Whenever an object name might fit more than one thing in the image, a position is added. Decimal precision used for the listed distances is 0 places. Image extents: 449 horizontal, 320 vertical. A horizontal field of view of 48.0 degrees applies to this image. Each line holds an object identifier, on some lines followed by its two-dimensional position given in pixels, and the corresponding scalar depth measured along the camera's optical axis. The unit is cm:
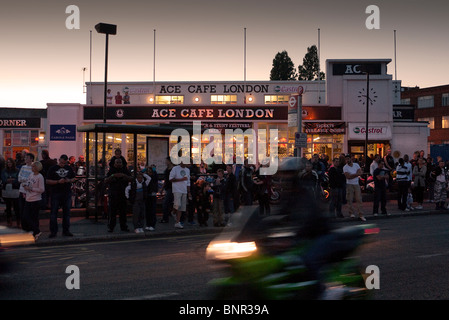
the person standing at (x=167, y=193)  1490
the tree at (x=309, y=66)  7425
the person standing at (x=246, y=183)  1517
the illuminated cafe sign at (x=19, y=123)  5016
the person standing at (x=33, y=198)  1205
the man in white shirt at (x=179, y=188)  1417
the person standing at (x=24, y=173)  1271
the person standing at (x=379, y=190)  1688
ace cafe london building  3475
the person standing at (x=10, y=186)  1366
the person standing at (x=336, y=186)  1586
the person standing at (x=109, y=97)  4200
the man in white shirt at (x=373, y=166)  2041
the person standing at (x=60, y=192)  1245
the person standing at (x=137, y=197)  1337
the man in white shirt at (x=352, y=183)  1588
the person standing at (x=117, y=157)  1398
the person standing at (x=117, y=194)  1333
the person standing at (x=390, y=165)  2373
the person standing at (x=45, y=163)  1617
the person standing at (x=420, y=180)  1958
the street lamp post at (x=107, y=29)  1691
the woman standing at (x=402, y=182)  1864
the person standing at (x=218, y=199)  1432
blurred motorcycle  488
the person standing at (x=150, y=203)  1390
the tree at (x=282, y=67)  7319
